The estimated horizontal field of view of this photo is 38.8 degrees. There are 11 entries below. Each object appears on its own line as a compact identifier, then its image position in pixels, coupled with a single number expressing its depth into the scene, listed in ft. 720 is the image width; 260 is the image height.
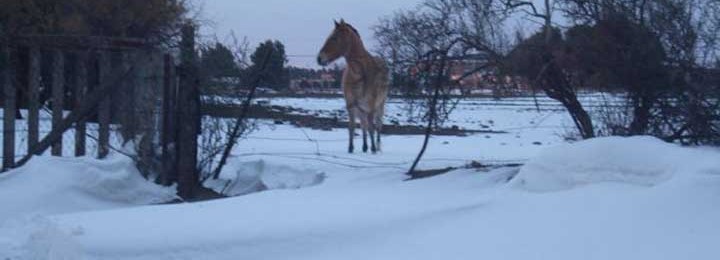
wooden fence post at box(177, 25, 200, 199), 36.45
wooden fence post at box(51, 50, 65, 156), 37.32
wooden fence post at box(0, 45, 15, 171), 36.09
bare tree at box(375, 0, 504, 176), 36.09
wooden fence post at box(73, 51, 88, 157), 37.86
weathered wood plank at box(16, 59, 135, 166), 36.83
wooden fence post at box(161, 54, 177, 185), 36.78
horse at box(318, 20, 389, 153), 49.73
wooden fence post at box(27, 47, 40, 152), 36.74
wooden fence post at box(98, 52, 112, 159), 37.37
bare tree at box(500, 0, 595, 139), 34.63
